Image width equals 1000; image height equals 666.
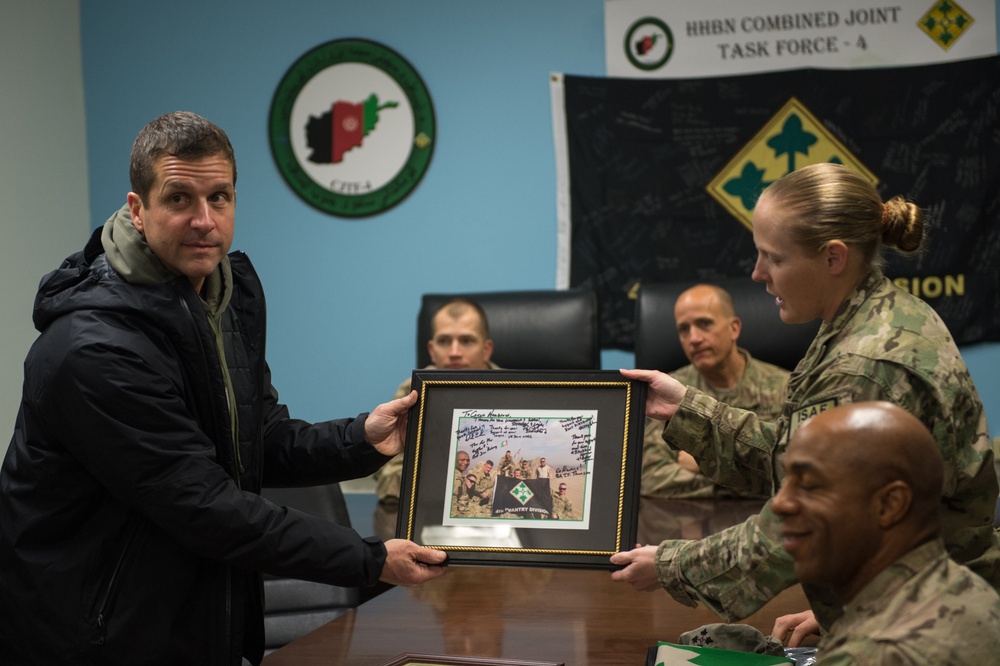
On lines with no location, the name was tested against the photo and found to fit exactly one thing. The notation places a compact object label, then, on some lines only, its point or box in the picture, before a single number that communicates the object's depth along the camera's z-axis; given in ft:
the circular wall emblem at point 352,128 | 17.16
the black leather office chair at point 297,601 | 8.43
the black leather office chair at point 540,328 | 13.43
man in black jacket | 5.53
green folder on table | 5.14
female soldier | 5.09
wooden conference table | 5.86
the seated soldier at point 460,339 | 13.05
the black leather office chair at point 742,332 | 13.12
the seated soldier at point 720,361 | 12.67
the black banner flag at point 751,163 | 15.70
